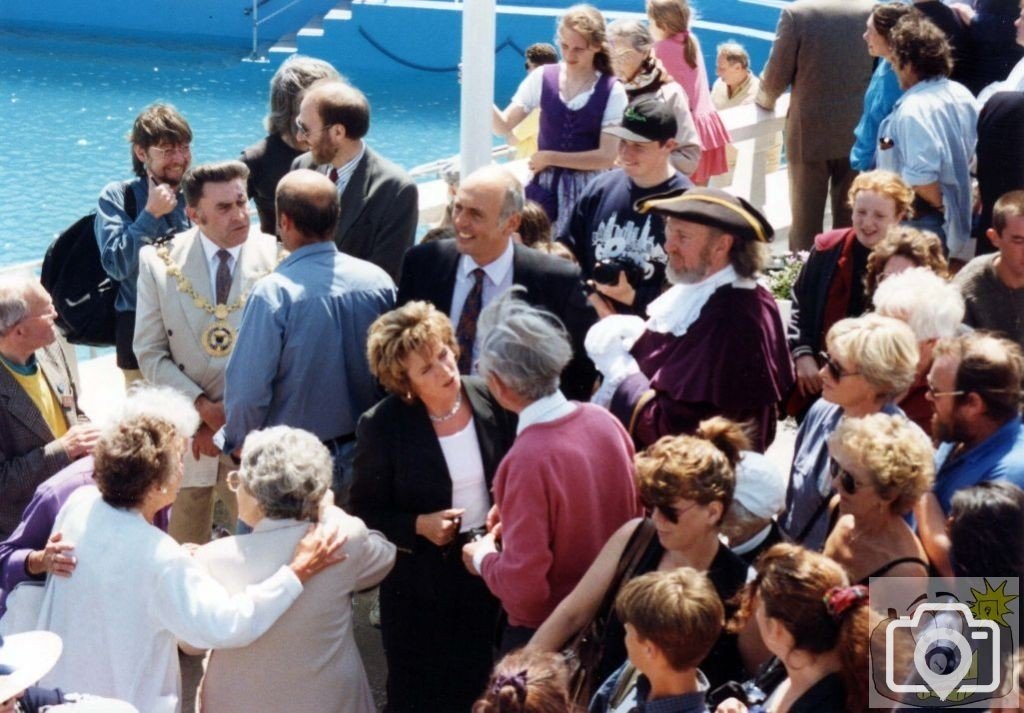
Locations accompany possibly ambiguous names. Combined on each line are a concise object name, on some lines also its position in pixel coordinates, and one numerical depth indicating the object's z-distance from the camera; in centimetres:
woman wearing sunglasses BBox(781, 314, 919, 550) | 731
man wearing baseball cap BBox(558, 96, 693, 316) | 945
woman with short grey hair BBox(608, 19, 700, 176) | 1218
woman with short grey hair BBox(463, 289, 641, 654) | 681
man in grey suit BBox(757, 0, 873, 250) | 1457
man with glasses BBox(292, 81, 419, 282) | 1012
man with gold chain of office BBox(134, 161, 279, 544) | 915
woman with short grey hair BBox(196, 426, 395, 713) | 695
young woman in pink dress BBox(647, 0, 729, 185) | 1487
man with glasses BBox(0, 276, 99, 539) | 809
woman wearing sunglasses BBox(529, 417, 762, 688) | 632
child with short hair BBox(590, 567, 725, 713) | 570
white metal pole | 1041
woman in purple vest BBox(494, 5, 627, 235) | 1164
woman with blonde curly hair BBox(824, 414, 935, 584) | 647
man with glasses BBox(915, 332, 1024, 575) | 705
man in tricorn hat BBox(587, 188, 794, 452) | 780
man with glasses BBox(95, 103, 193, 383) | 975
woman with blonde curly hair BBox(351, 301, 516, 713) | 754
